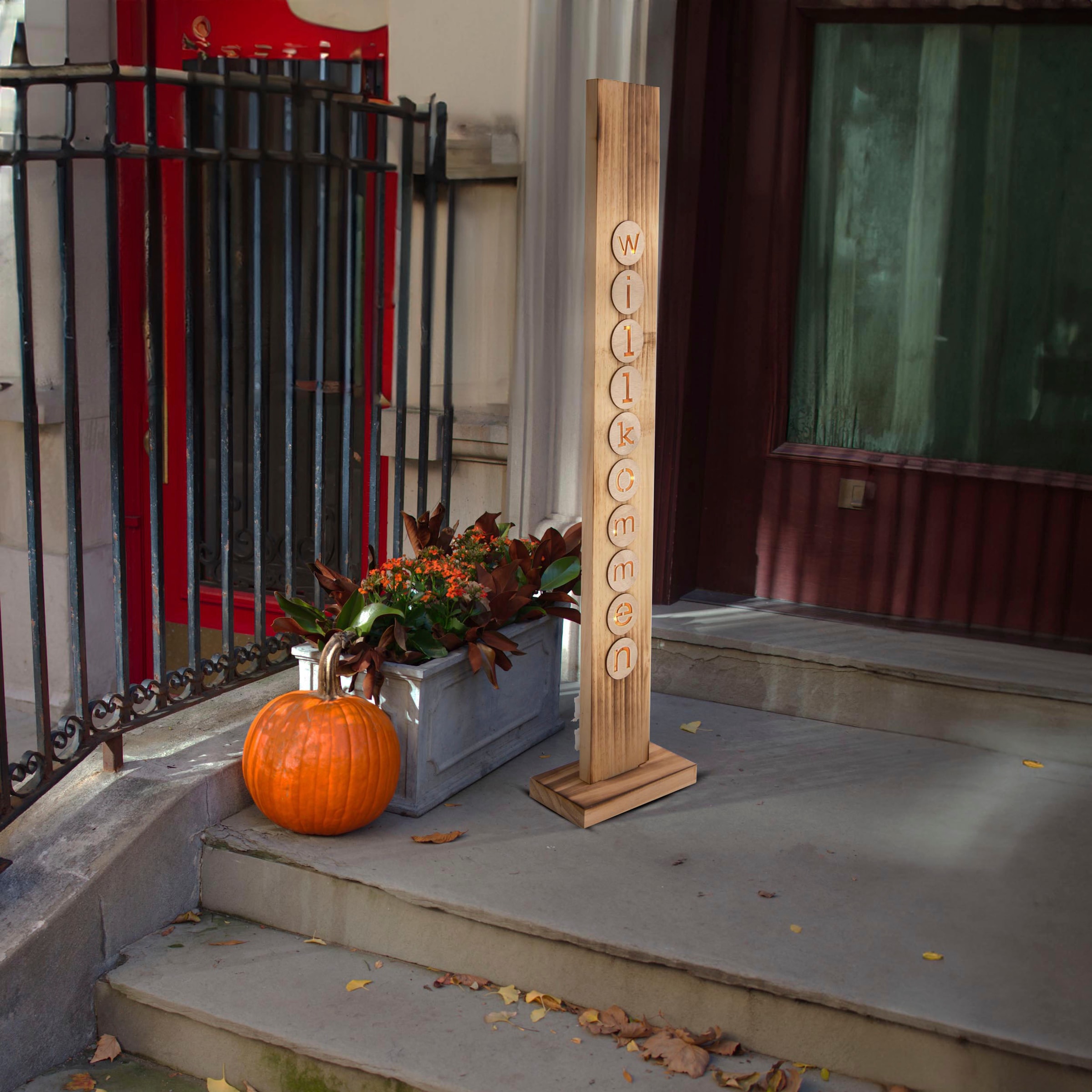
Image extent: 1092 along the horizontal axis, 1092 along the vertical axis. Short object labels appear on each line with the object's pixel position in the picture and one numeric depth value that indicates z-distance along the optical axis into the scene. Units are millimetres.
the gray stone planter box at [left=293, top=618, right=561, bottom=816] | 3268
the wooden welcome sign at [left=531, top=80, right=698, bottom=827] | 3037
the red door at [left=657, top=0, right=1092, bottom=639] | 3990
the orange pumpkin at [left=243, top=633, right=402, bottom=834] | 3049
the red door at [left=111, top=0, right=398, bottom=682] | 4801
